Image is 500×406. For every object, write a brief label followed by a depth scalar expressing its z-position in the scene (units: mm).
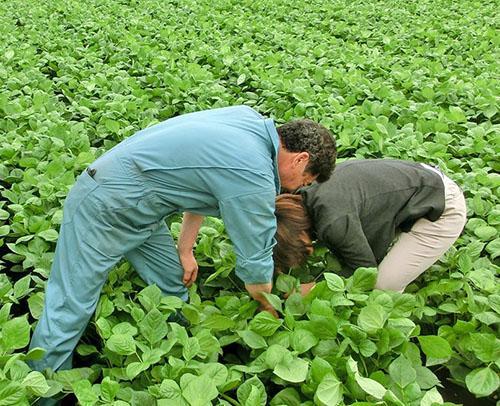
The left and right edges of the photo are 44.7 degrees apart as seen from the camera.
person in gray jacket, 2510
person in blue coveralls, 2107
